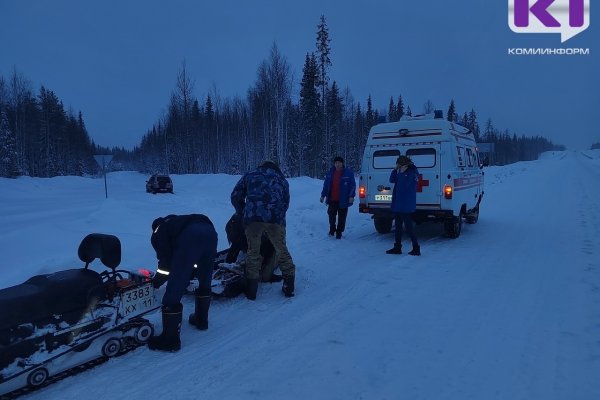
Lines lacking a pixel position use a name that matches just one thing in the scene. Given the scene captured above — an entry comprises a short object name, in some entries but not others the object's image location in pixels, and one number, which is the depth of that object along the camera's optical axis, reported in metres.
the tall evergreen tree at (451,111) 71.94
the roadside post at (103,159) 19.28
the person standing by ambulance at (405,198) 7.56
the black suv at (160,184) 29.17
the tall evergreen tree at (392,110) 68.94
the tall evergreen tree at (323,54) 43.64
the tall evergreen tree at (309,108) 44.53
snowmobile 2.95
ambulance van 8.62
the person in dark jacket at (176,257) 3.74
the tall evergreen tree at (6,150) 45.34
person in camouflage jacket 5.06
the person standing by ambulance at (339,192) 9.10
